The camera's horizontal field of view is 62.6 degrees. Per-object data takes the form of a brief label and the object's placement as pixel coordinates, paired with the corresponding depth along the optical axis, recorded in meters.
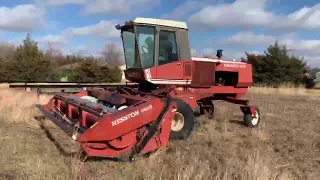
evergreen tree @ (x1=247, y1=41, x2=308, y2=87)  26.13
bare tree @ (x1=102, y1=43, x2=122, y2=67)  50.06
